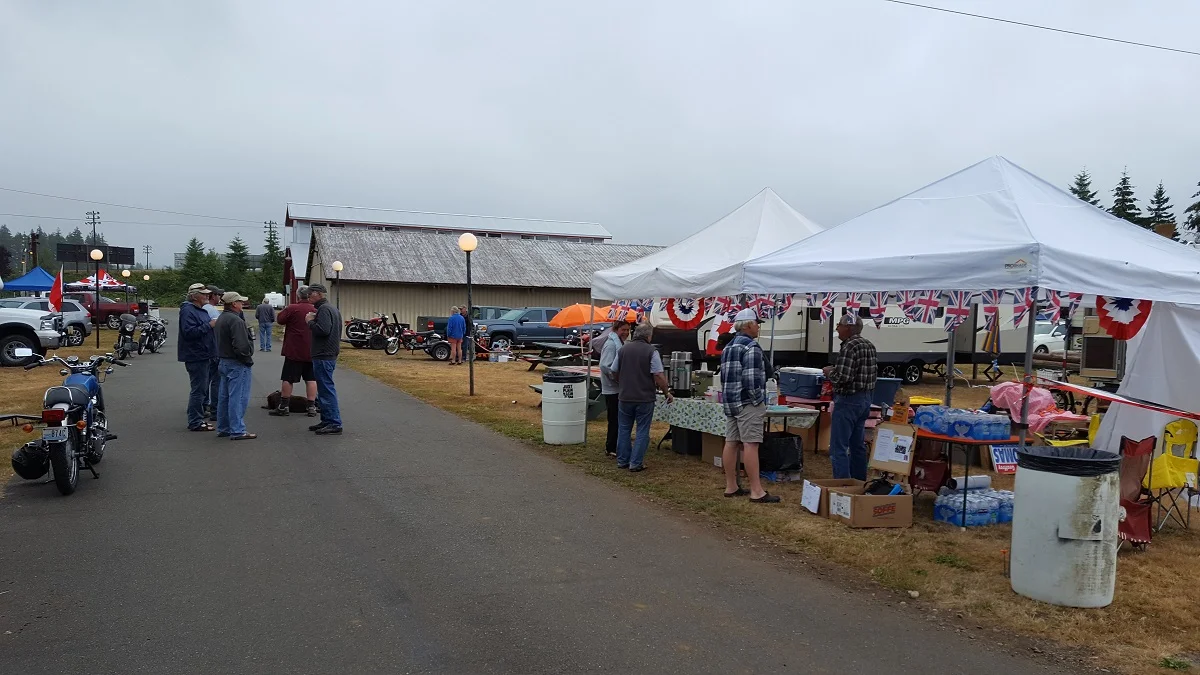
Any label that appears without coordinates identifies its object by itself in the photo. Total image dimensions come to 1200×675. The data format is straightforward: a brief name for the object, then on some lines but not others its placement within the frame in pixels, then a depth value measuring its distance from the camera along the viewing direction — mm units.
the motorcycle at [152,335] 24922
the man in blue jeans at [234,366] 9977
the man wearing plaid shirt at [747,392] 7434
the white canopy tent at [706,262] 10016
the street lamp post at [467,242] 14758
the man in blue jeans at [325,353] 10506
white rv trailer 19594
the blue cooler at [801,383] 9234
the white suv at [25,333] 19266
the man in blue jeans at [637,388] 8742
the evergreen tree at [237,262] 86981
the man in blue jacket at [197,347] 10648
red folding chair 6242
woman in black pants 9539
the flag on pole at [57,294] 24172
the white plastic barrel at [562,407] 10375
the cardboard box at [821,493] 7059
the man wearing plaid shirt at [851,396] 7438
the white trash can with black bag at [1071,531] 4949
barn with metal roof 37469
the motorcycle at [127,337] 22389
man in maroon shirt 11555
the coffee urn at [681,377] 10336
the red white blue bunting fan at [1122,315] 8789
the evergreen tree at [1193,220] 46438
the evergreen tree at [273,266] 85438
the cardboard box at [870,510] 6730
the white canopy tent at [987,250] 6484
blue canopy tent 39562
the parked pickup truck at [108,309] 37906
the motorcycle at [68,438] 7082
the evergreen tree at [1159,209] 56188
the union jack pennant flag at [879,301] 10875
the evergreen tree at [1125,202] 53844
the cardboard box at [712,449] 9227
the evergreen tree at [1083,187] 57781
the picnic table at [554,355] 19869
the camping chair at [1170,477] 6574
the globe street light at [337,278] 30391
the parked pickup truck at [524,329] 28703
